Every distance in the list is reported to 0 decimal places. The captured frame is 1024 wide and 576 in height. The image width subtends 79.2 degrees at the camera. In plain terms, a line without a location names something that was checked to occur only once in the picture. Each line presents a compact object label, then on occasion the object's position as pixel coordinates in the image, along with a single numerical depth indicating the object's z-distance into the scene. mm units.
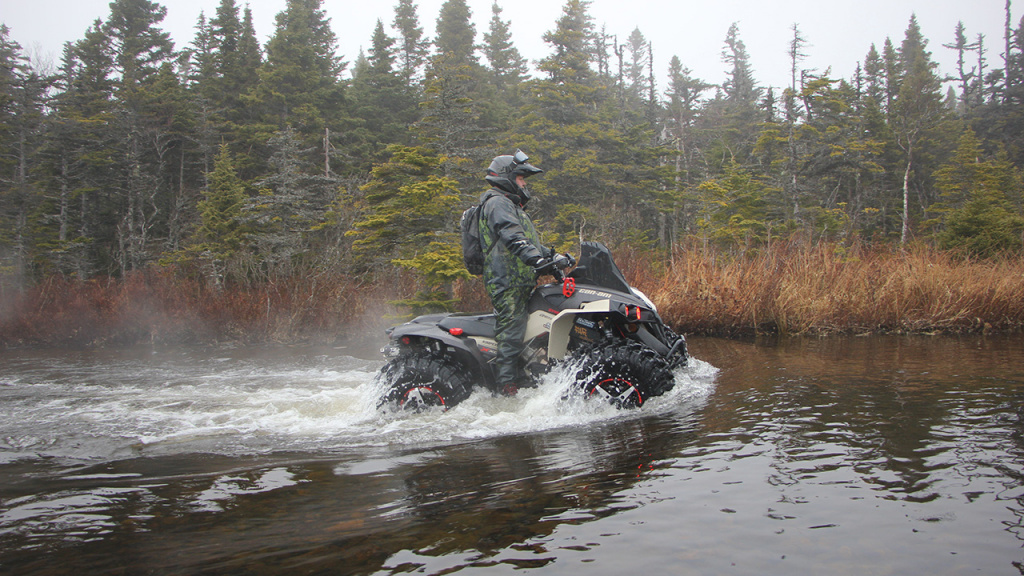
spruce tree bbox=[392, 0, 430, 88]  44375
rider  5137
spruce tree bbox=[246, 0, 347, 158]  30047
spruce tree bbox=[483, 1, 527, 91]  47312
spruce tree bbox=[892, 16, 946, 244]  36031
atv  4875
